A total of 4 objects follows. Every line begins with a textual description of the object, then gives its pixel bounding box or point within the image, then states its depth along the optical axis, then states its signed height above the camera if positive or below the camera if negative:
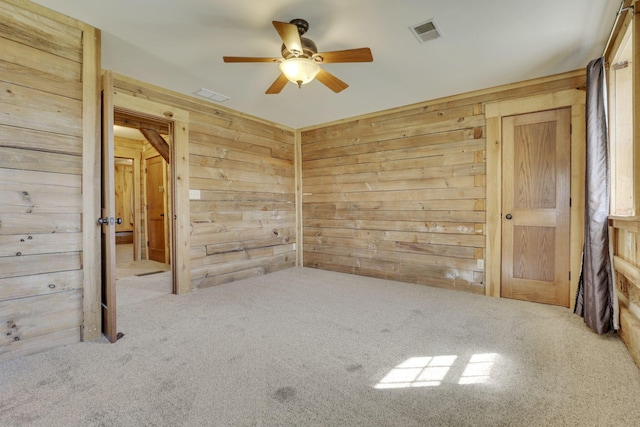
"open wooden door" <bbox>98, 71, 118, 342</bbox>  2.22 +0.00
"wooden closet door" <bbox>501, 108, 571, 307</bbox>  3.03 +0.03
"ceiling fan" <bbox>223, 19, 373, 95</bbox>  2.10 +1.09
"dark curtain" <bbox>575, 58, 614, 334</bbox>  2.36 +0.01
